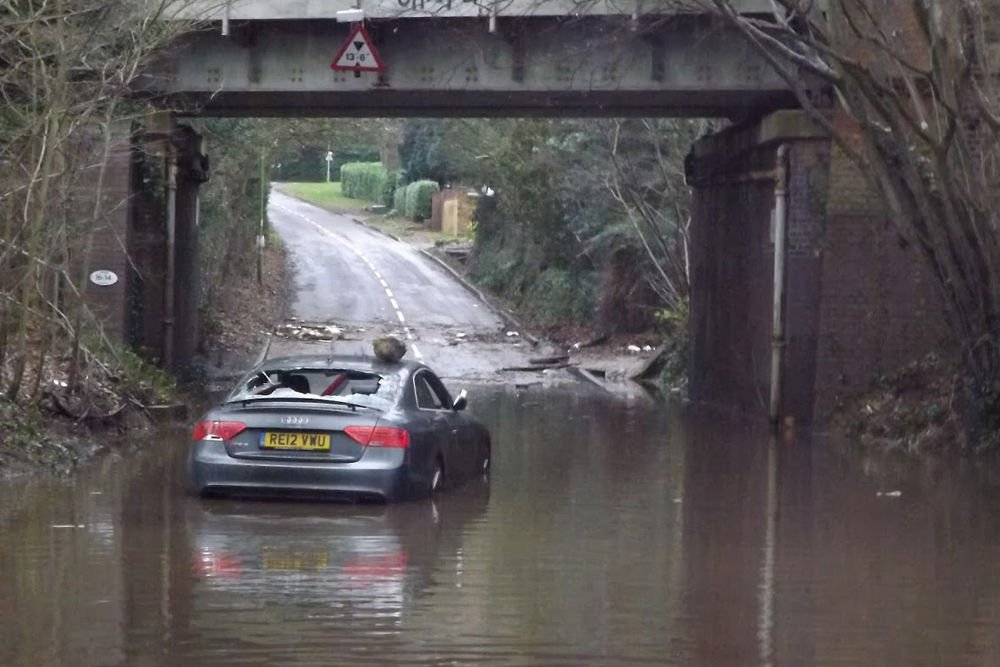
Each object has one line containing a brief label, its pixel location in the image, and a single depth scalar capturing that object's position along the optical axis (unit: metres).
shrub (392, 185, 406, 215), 88.06
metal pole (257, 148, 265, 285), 51.80
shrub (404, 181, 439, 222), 84.00
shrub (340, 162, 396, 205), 93.19
